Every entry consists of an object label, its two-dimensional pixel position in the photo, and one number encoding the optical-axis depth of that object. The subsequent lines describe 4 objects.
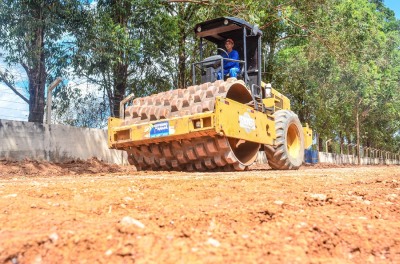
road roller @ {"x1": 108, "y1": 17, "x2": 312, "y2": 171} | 7.32
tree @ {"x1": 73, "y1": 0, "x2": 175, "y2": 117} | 12.85
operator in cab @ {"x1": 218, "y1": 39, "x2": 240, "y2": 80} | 8.77
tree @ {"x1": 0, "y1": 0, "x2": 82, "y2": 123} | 11.74
